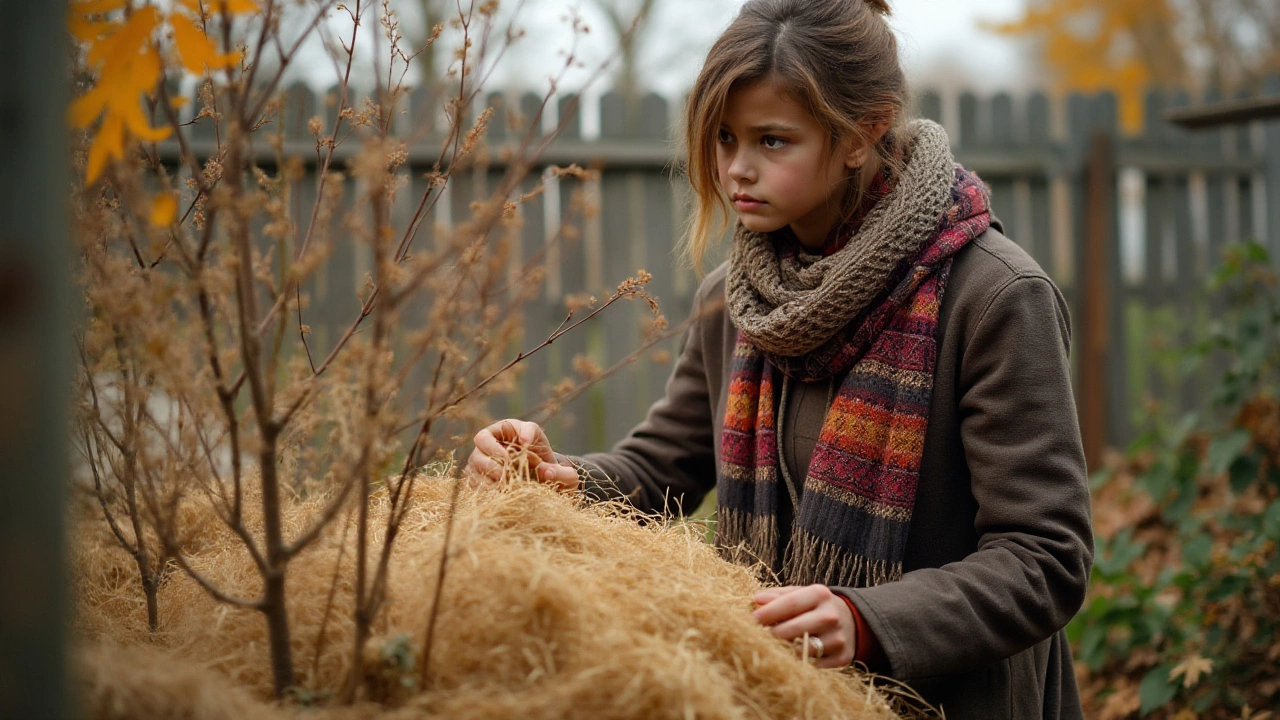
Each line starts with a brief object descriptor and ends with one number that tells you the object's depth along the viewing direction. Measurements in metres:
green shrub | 2.76
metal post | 0.74
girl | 1.57
